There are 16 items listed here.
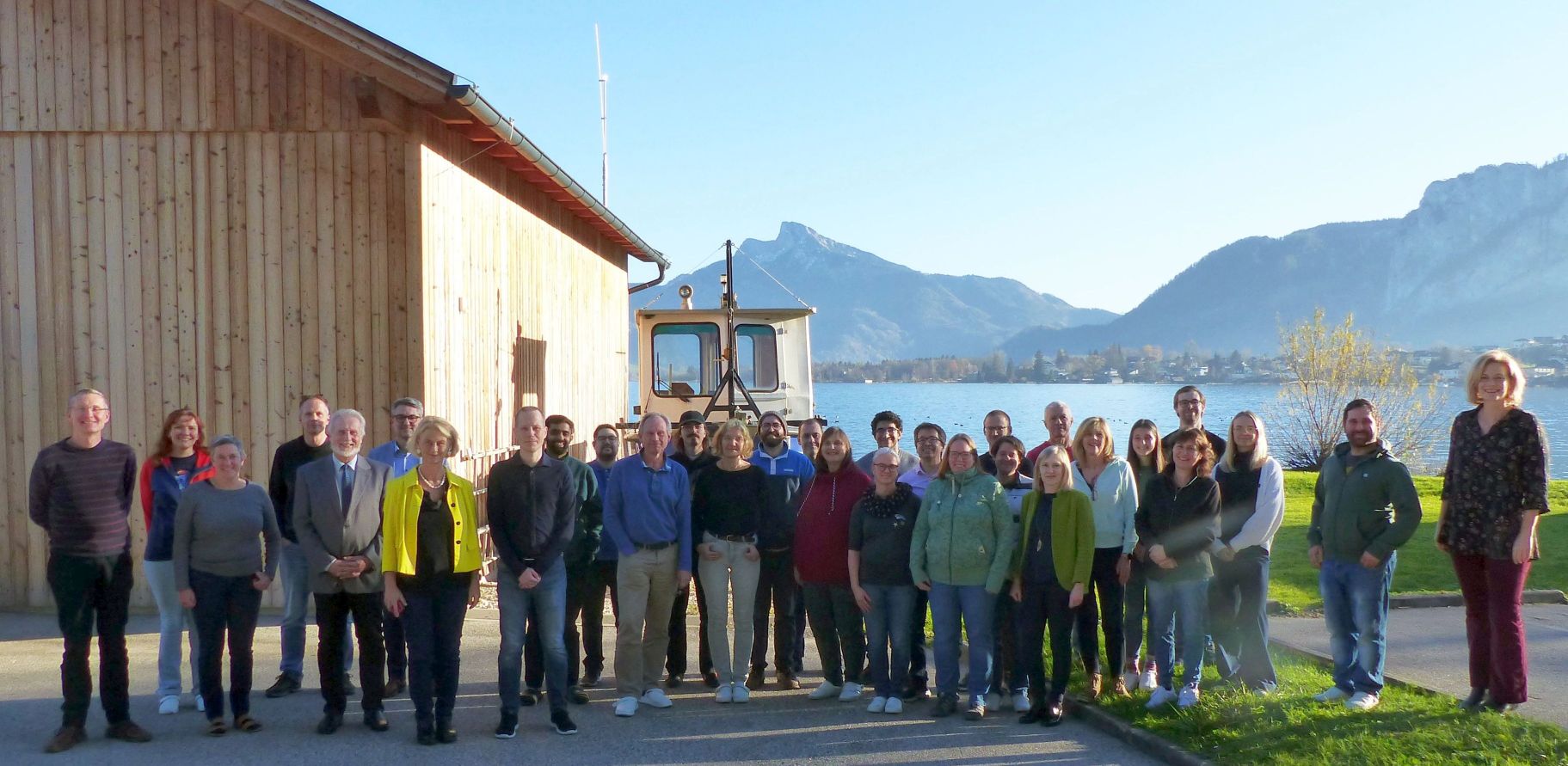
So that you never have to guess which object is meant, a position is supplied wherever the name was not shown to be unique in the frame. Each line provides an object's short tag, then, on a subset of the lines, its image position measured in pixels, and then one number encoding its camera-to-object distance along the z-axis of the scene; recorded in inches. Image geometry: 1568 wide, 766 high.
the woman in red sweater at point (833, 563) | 295.6
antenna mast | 764.0
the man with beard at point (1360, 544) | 264.1
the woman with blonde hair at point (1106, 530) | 284.5
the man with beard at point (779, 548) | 305.8
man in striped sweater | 251.4
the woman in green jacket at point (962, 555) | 277.9
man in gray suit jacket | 257.9
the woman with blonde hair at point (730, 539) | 298.8
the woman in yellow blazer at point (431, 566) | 250.7
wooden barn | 390.9
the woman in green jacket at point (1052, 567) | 272.2
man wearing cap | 316.8
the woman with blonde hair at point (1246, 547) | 277.6
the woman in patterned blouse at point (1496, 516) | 247.6
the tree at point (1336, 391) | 1272.1
